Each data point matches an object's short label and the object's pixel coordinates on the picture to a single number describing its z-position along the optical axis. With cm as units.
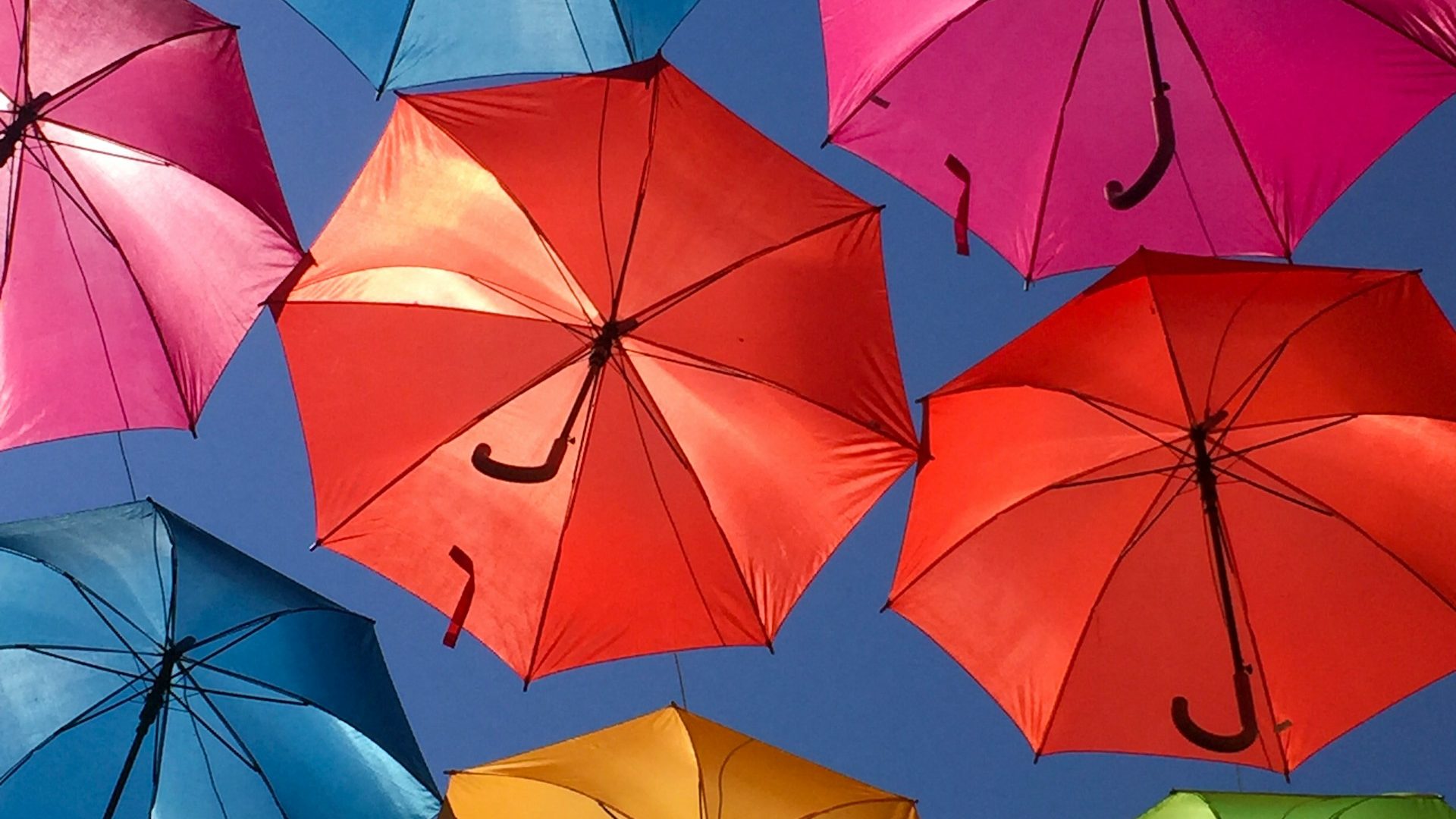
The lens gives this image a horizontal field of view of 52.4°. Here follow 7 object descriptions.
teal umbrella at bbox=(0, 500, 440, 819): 636
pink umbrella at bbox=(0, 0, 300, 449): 674
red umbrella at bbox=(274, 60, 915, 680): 645
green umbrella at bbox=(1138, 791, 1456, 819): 656
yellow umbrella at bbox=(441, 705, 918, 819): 636
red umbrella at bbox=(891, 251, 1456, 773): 609
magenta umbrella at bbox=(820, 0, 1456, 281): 657
